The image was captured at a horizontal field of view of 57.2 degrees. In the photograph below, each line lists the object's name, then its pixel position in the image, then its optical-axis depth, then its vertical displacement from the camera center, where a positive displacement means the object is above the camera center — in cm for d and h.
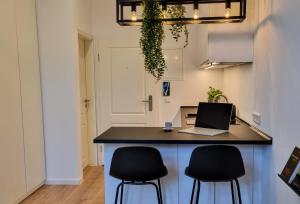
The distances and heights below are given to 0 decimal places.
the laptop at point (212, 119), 261 -37
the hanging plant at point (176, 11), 272 +70
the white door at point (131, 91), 455 -15
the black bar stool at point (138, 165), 215 -65
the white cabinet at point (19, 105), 294 -26
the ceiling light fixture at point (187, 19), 237 +58
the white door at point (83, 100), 438 -29
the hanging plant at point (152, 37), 240 +41
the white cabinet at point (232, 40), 269 +40
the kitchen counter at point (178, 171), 246 -82
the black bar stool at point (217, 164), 209 -64
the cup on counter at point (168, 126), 276 -45
